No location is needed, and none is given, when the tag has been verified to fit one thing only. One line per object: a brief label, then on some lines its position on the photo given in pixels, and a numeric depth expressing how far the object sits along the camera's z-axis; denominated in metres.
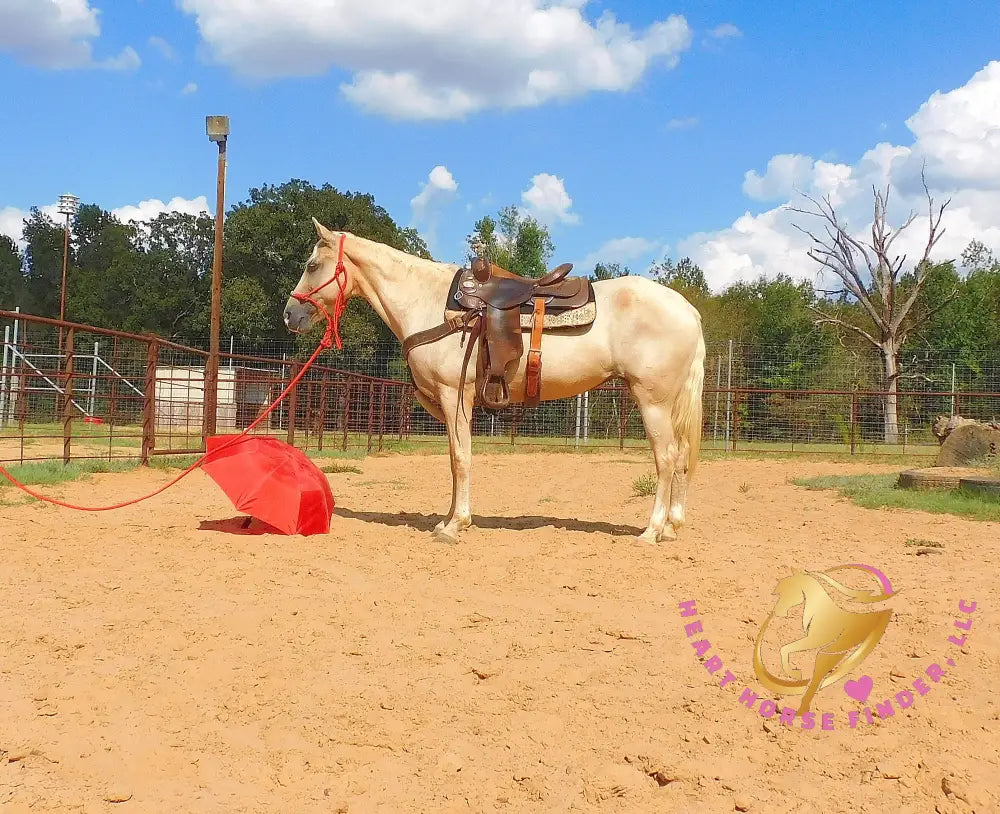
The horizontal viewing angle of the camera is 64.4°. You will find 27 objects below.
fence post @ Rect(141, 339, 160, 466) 9.57
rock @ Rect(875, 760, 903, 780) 2.06
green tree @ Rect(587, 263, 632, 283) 39.00
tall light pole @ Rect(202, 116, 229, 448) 11.67
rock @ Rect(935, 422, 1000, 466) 10.45
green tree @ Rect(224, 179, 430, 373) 31.12
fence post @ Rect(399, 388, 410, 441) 16.58
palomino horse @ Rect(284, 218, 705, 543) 5.27
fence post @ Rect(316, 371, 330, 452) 13.88
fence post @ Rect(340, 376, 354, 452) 14.20
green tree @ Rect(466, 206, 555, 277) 34.69
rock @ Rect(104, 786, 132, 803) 1.99
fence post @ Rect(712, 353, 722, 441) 20.46
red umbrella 4.95
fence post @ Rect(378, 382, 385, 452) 15.36
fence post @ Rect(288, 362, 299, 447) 12.11
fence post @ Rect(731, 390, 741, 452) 17.32
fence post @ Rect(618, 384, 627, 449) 16.97
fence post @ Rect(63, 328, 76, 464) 8.50
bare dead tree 25.36
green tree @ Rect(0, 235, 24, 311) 42.97
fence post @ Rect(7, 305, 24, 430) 16.95
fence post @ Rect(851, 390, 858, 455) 16.75
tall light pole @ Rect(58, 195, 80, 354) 29.71
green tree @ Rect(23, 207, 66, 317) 44.84
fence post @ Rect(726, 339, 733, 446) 17.70
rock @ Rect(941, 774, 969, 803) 1.96
